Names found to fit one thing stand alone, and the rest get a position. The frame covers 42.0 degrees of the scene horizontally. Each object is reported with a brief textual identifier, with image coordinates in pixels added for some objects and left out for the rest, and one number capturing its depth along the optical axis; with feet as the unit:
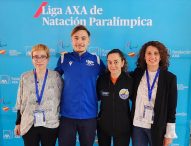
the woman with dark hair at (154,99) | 7.34
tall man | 7.71
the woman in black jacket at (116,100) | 7.55
